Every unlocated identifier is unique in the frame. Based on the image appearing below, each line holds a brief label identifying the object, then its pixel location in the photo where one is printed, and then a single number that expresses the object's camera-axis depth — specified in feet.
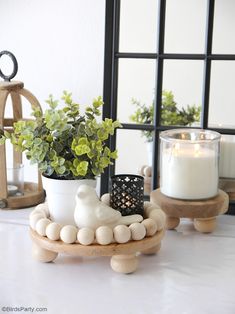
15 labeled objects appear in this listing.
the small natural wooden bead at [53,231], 2.73
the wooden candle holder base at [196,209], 3.21
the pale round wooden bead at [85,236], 2.67
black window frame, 3.53
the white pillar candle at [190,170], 3.26
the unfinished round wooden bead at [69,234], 2.69
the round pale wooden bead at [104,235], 2.67
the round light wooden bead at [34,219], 2.85
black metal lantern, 2.96
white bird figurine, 2.74
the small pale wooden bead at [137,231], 2.72
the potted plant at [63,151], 2.84
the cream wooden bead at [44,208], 3.04
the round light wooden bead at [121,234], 2.68
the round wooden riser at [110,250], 2.68
